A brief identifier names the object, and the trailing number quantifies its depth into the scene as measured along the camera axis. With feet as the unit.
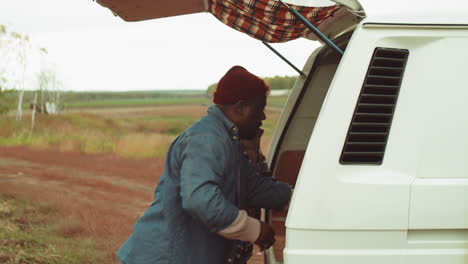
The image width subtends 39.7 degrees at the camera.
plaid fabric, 10.95
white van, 8.57
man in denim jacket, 9.18
